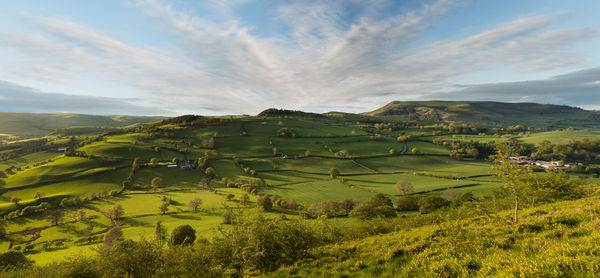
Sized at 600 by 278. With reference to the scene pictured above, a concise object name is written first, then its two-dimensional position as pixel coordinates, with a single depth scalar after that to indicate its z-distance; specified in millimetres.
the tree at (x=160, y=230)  43400
